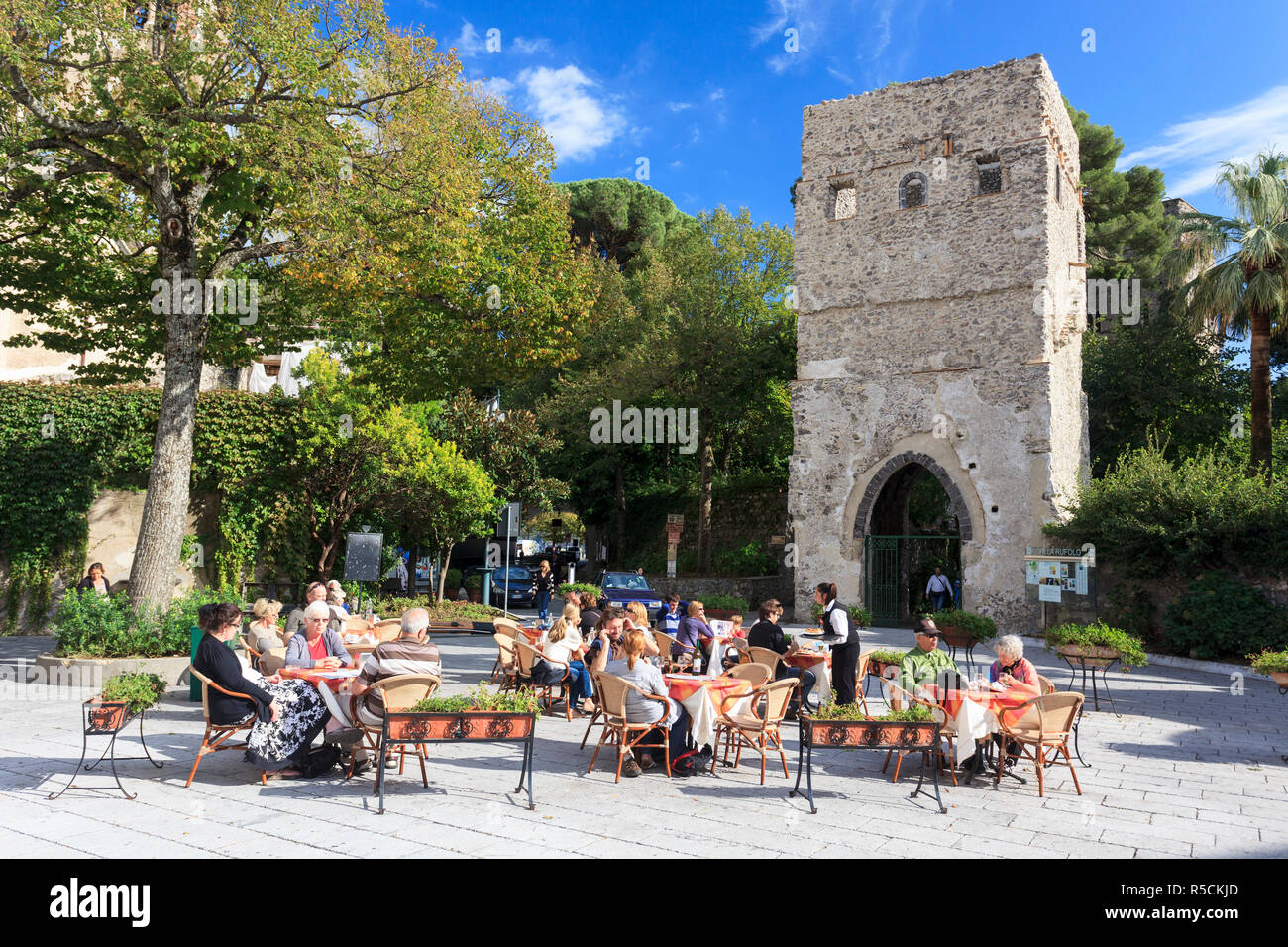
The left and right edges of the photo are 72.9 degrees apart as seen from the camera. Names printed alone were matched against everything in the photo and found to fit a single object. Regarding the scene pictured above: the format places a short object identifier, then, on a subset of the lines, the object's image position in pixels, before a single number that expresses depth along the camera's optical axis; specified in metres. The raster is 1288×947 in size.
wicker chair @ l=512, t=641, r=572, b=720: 9.87
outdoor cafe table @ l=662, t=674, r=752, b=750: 7.28
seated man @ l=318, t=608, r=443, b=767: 6.59
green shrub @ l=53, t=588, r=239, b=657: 11.00
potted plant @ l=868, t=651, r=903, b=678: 9.28
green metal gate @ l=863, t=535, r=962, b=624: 22.39
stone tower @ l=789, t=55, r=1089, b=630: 20.23
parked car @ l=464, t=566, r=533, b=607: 27.39
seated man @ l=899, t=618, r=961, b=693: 7.49
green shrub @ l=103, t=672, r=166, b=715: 6.46
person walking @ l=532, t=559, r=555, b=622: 20.77
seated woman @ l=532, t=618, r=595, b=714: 9.84
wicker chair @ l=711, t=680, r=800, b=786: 7.45
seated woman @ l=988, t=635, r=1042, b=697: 7.75
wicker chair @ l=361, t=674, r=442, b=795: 6.22
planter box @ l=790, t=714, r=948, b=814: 6.29
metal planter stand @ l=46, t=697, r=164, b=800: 6.22
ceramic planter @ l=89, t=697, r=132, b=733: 6.22
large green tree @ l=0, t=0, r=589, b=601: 10.86
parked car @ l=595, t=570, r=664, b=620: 21.15
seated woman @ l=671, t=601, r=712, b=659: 10.29
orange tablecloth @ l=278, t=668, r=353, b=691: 6.84
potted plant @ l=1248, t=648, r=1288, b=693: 8.59
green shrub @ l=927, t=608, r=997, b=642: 12.52
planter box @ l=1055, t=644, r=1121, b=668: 10.22
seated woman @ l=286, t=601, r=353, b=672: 7.79
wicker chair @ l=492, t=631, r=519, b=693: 10.41
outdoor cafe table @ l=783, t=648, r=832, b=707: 9.11
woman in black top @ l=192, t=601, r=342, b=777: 6.59
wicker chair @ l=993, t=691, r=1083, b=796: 6.90
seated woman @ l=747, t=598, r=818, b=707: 9.56
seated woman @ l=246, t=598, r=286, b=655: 8.72
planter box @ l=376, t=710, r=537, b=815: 6.14
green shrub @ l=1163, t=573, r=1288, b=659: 15.62
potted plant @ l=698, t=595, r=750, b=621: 15.85
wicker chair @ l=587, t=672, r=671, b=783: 7.21
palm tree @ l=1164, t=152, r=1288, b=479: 19.12
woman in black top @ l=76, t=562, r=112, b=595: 14.02
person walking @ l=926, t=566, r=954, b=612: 22.50
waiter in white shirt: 8.46
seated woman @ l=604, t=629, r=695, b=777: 7.32
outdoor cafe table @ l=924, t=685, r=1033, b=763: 6.99
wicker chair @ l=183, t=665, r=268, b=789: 6.57
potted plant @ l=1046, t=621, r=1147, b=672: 10.30
